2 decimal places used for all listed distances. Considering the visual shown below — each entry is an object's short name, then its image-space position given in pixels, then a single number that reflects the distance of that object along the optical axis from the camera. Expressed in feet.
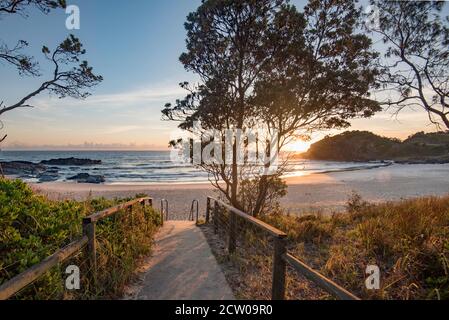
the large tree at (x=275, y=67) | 28.99
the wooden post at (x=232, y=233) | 23.20
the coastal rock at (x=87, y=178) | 120.92
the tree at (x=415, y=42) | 35.37
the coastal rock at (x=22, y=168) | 149.59
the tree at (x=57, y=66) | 34.78
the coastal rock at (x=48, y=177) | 128.71
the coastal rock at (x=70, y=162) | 219.20
